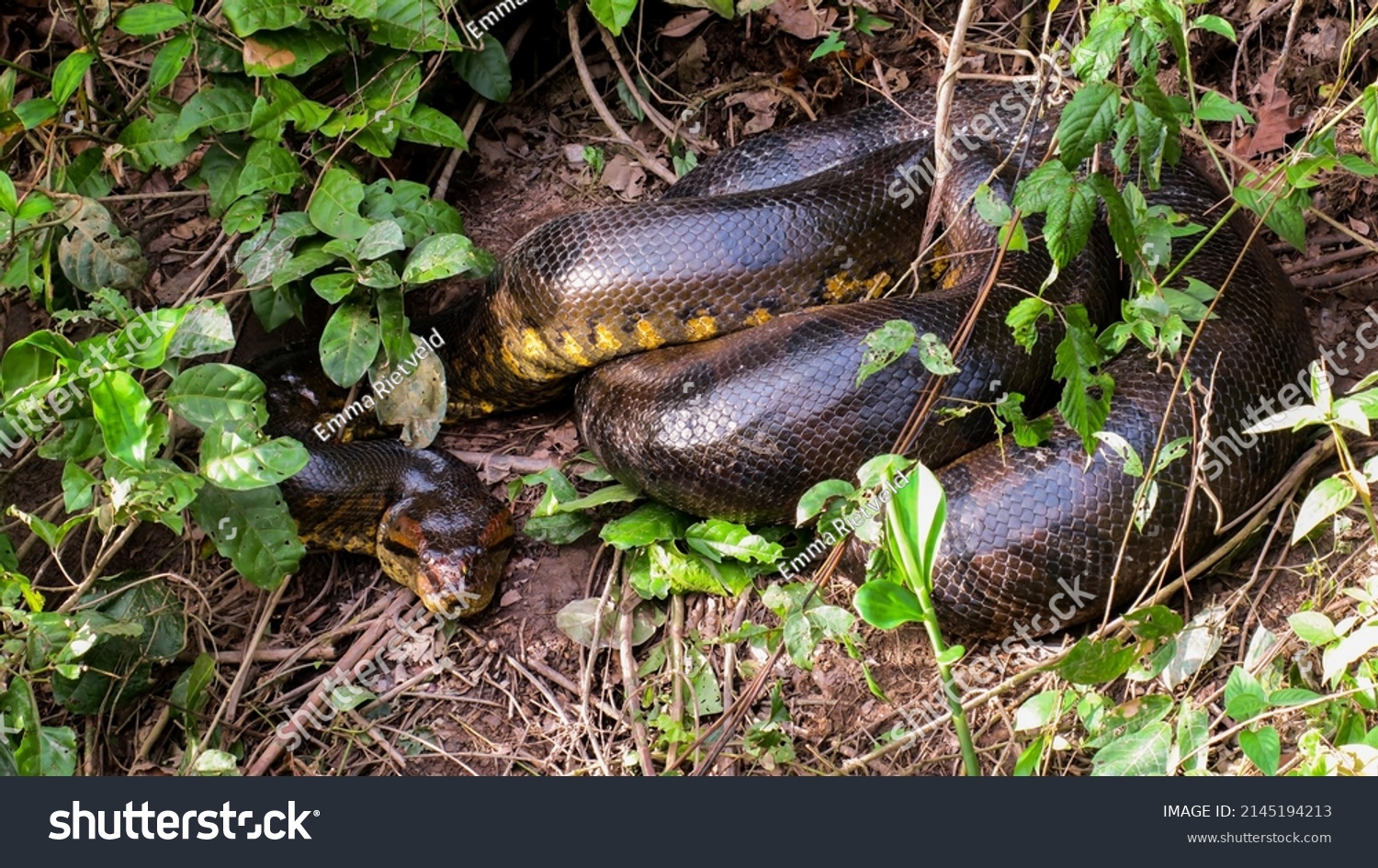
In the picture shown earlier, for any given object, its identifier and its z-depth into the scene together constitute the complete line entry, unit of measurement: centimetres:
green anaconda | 427
